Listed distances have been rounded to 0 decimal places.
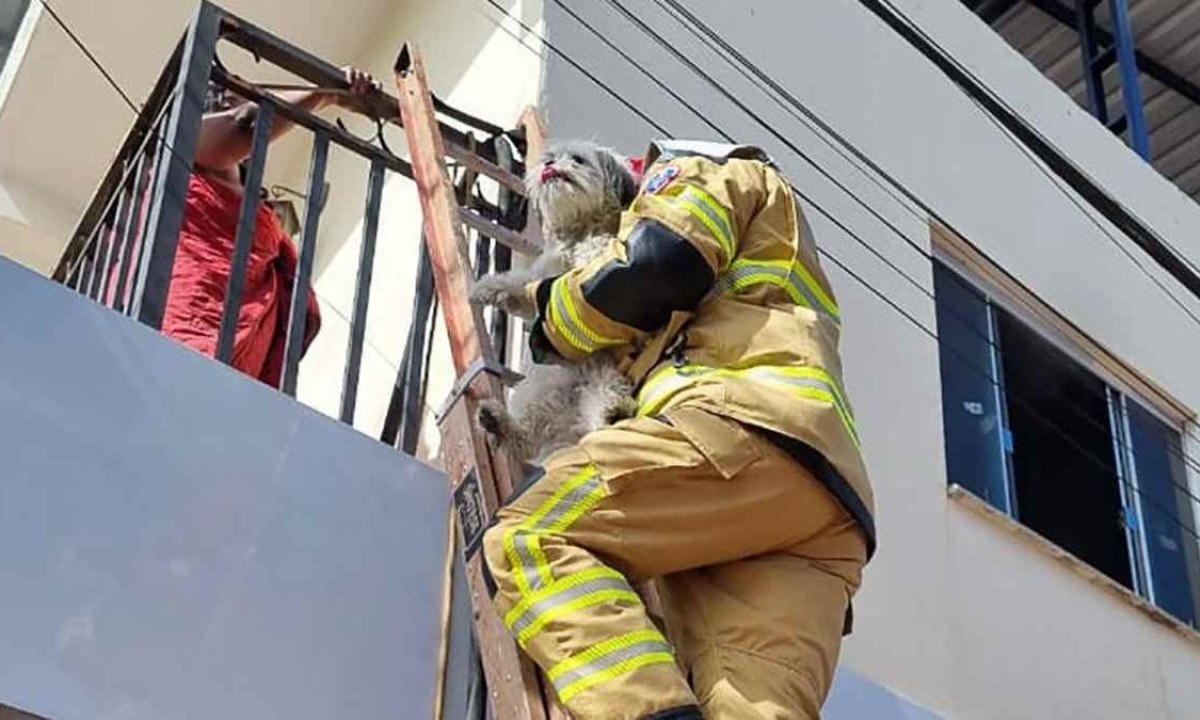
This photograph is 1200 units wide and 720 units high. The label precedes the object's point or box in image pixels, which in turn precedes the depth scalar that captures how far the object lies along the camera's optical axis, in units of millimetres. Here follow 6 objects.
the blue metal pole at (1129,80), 8531
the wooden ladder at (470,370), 2717
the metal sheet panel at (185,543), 2781
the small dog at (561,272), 3025
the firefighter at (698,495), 2559
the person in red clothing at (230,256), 4129
